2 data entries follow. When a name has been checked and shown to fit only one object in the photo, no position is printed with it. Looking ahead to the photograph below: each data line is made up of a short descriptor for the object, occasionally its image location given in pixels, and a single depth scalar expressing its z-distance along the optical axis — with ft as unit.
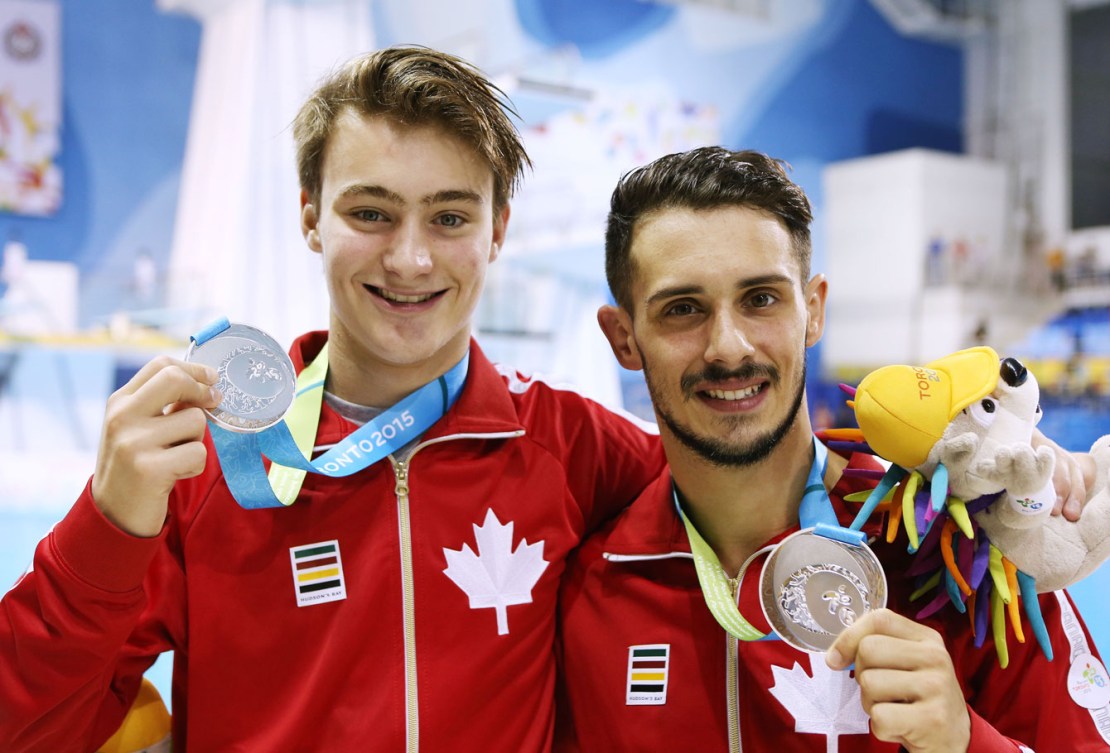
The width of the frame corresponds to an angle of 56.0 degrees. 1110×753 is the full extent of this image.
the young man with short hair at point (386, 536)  5.77
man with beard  5.55
